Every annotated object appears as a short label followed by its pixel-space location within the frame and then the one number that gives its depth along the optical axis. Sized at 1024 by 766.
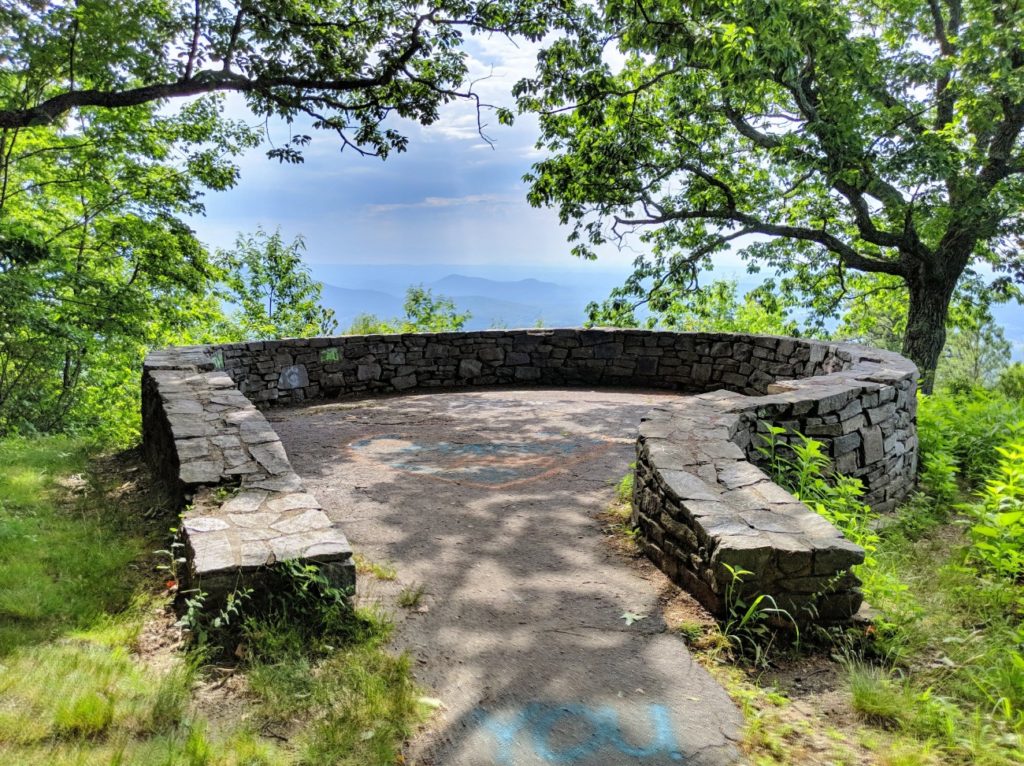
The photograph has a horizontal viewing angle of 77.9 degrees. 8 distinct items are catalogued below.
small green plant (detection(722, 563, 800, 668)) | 2.80
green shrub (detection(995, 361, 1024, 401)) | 11.95
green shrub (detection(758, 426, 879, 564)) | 3.98
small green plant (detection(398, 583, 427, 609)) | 3.17
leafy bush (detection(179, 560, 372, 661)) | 2.65
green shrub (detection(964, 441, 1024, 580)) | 3.66
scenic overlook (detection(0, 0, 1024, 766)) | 2.36
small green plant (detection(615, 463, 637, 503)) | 4.72
